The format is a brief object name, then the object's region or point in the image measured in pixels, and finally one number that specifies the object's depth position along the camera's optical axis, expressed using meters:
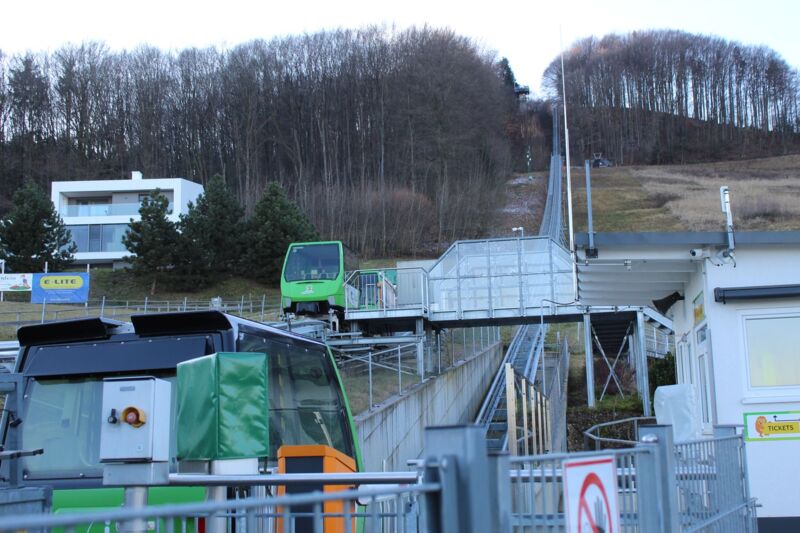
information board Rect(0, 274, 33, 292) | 39.41
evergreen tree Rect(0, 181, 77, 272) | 54.81
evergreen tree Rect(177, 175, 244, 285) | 57.25
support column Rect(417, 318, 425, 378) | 22.91
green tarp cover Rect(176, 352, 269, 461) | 5.31
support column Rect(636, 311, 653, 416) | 23.54
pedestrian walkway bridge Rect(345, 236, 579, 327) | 27.61
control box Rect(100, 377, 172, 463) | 4.64
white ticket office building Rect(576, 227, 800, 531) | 9.65
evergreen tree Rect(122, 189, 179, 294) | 56.59
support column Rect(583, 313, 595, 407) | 26.00
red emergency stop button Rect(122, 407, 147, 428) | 4.66
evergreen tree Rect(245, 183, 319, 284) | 58.84
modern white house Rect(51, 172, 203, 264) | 65.31
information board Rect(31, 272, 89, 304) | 39.81
